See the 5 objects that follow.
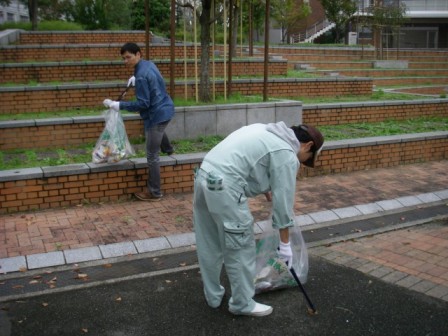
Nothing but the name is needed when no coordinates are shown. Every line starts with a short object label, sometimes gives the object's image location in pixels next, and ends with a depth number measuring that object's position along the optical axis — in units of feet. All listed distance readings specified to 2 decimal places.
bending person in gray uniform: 11.75
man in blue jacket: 20.38
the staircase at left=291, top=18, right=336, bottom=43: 111.24
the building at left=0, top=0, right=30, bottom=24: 107.76
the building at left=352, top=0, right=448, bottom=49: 103.09
